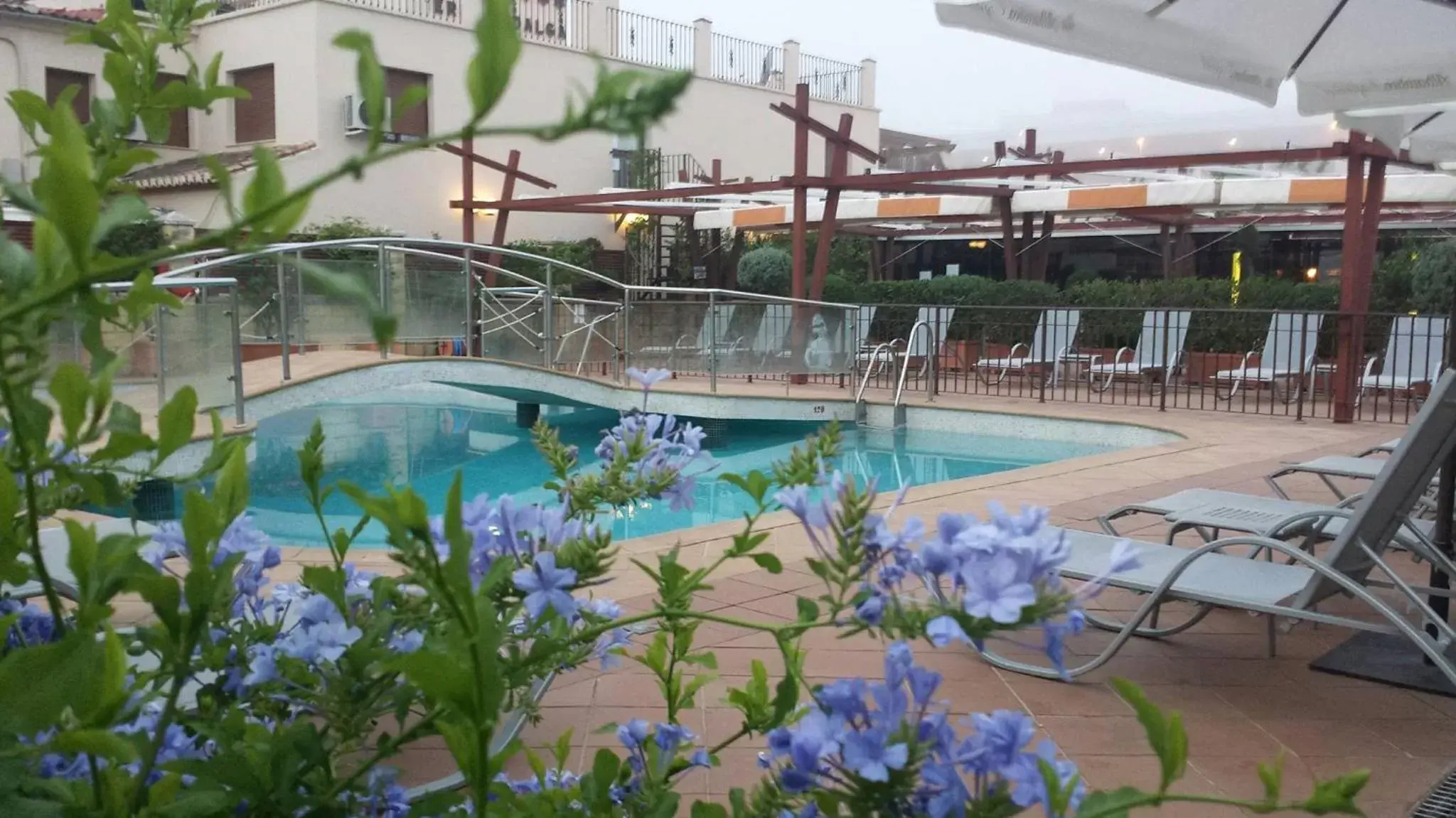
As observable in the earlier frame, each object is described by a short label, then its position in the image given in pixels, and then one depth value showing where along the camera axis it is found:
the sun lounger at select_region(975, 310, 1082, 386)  12.60
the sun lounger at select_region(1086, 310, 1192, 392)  12.20
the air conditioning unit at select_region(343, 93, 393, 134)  18.31
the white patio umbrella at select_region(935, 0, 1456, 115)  4.89
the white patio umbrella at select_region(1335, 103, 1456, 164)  6.45
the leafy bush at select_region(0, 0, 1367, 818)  0.56
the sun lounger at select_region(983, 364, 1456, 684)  3.03
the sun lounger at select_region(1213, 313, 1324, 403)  11.12
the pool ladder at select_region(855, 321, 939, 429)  11.52
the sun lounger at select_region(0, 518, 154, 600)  2.43
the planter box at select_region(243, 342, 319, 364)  9.12
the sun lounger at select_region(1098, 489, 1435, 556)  3.75
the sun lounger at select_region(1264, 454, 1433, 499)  4.95
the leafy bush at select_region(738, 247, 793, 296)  18.09
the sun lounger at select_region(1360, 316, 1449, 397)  10.39
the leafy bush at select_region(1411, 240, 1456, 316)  11.66
